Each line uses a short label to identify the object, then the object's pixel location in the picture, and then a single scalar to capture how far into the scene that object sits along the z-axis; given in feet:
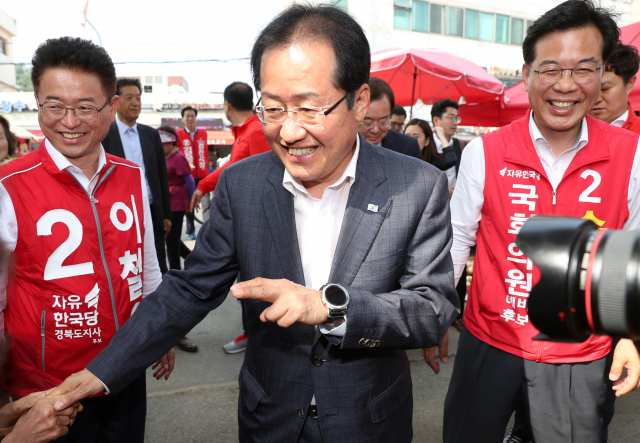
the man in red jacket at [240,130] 12.43
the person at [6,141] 11.57
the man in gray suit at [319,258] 4.40
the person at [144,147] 13.17
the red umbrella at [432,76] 21.38
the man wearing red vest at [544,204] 6.13
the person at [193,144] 26.55
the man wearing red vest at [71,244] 5.74
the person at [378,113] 11.75
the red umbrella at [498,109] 26.63
